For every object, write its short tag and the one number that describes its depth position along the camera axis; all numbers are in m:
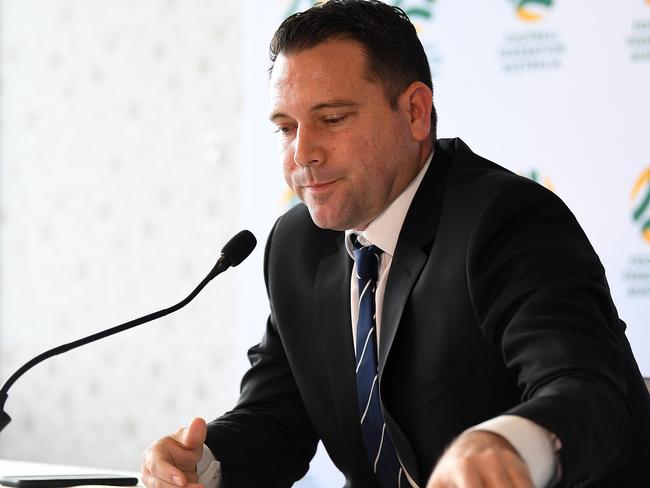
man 2.79
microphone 2.85
